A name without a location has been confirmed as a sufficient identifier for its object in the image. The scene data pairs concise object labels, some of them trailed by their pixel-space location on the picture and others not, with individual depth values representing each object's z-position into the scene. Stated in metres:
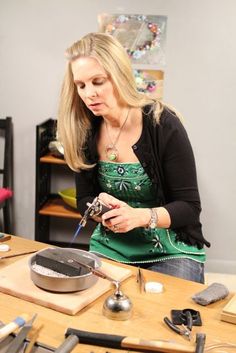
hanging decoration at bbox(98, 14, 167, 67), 2.96
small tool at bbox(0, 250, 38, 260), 1.47
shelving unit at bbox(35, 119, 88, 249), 2.95
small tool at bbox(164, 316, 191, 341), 1.10
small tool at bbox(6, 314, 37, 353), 0.98
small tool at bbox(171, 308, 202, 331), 1.15
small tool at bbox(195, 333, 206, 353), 1.02
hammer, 1.00
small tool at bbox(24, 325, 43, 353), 1.00
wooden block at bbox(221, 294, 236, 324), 1.17
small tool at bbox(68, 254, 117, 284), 1.24
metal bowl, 1.22
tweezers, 1.34
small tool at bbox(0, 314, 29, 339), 1.03
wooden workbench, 1.09
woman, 1.61
